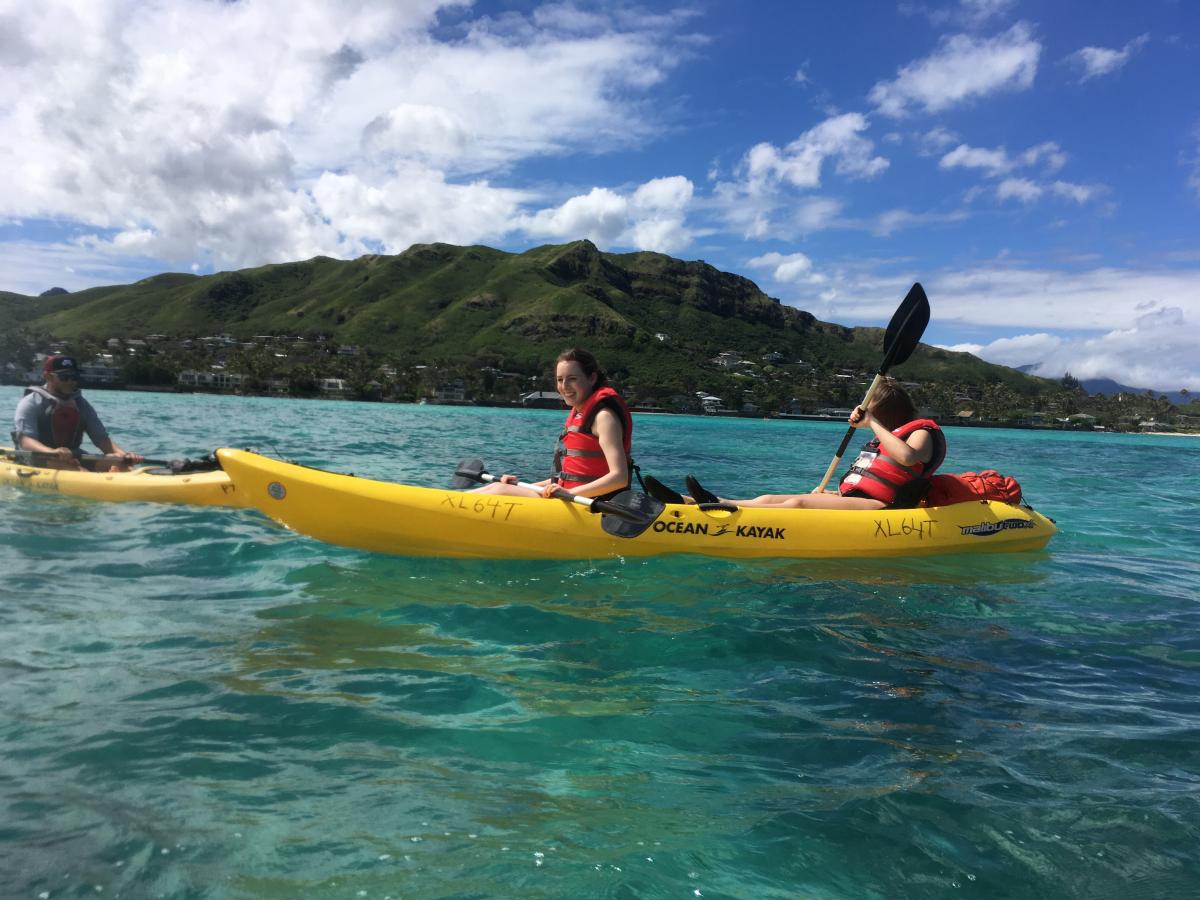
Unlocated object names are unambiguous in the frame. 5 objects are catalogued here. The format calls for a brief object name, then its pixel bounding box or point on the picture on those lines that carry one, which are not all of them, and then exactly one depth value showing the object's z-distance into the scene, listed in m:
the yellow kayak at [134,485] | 7.98
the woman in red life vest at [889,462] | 6.87
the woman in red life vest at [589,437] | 6.30
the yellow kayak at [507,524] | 6.33
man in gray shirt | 8.55
